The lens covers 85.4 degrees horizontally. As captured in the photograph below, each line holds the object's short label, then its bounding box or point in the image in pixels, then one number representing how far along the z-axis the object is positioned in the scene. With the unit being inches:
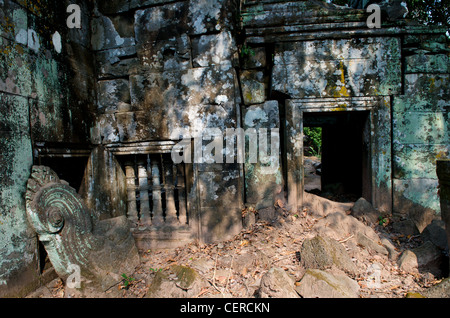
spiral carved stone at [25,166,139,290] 103.4
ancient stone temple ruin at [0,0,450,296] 138.8
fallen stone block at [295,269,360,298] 88.0
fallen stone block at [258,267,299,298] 88.4
